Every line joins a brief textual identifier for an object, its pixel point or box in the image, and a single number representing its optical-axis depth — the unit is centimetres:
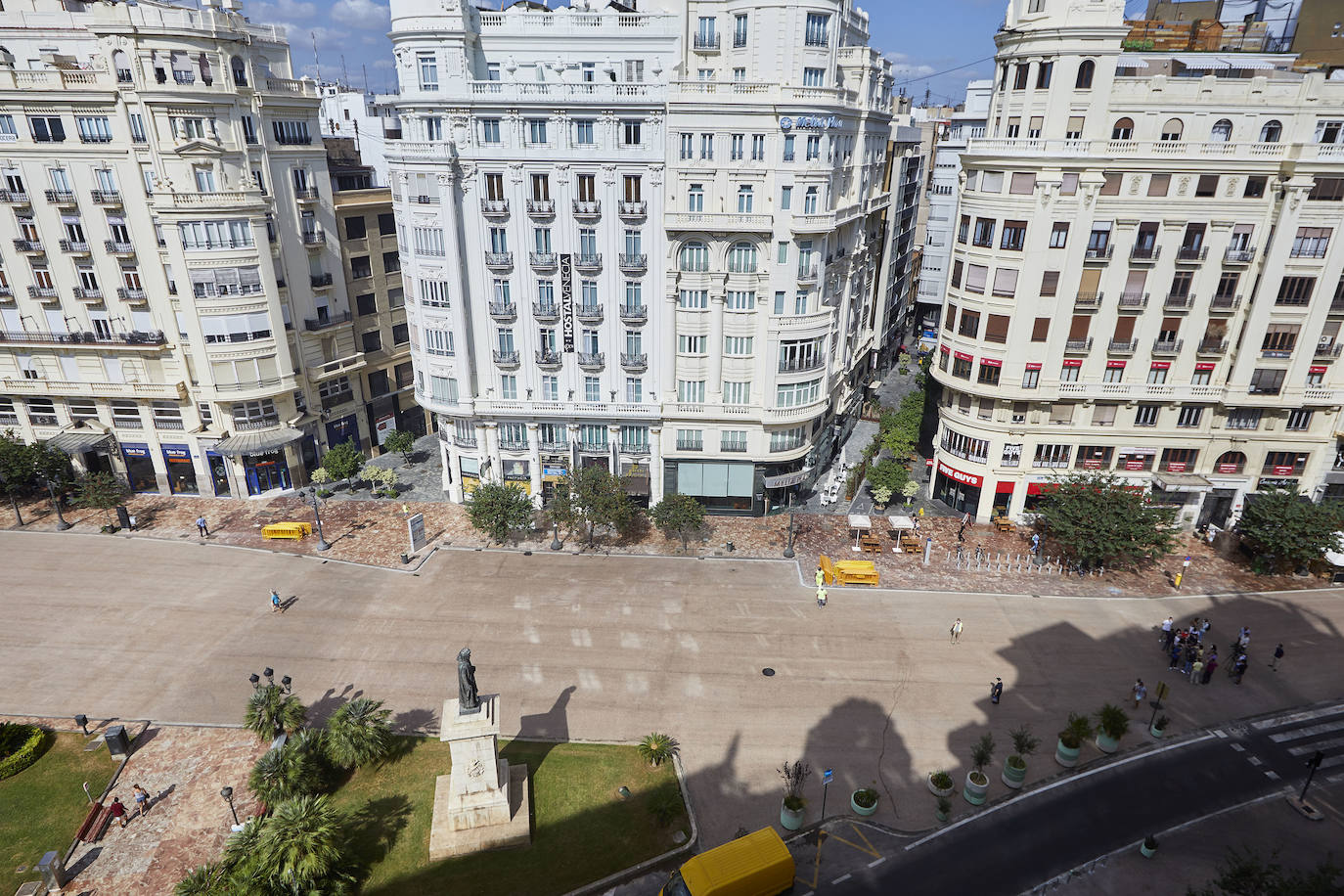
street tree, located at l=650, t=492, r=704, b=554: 5159
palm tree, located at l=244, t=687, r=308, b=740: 3397
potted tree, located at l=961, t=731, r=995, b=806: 3209
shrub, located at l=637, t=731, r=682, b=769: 3391
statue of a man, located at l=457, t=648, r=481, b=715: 2838
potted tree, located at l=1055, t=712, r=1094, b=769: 3434
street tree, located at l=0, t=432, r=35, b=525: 5372
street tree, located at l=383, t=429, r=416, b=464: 6550
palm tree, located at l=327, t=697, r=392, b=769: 3269
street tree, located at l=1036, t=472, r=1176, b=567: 4756
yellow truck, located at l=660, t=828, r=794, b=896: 2645
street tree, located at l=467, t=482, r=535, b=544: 5072
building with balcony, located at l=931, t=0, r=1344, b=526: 4728
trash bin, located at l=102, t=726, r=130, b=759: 3388
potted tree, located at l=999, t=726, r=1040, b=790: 3300
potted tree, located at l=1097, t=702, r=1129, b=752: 3488
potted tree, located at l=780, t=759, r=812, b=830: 3086
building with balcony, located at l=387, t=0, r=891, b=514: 4809
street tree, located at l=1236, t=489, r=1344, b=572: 4731
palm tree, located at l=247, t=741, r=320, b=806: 3017
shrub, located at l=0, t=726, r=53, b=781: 3357
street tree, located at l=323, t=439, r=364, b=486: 5972
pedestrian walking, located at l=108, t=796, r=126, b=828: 3116
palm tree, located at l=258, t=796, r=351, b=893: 2592
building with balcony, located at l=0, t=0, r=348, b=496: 5072
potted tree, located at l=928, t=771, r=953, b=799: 3225
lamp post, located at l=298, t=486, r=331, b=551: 5994
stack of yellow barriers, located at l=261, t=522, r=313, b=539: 5328
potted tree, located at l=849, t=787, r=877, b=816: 3167
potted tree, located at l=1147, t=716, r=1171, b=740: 3622
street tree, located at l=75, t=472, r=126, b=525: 5400
